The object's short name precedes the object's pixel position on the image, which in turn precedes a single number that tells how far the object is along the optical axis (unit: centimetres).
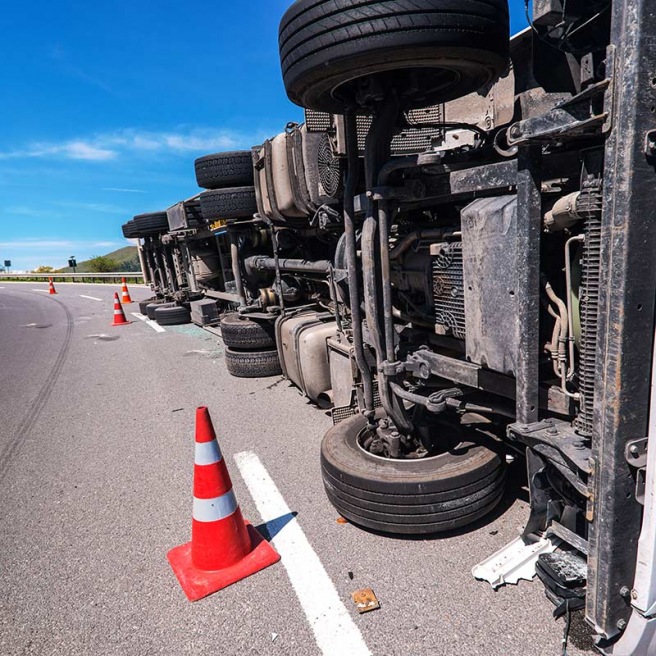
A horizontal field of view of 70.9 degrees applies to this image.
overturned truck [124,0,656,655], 141
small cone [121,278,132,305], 1605
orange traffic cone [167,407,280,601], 231
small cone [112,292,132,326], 1109
